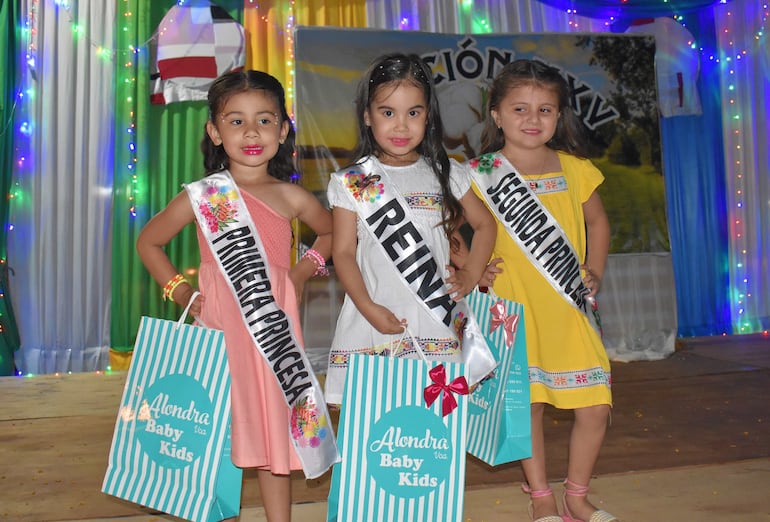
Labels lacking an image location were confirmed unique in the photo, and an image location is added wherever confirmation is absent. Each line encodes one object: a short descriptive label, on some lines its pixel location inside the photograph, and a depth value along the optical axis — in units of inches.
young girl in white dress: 73.8
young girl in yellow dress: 81.0
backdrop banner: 186.2
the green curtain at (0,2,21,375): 181.6
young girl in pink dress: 70.1
